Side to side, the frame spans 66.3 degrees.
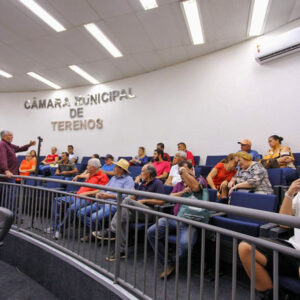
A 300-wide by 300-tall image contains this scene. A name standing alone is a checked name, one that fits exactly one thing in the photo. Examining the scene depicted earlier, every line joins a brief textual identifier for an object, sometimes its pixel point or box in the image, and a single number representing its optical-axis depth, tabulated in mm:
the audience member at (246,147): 4297
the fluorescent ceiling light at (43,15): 4098
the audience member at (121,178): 3104
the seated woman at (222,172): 3594
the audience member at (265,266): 1331
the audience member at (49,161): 6522
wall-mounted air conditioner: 4345
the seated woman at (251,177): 2717
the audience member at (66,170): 5363
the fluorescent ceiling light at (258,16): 4009
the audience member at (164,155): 5510
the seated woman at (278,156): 3576
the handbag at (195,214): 2027
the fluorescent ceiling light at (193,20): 4031
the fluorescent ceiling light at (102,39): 4747
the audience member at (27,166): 6028
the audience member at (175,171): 3764
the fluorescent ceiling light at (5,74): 7195
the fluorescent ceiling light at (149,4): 3970
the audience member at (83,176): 4223
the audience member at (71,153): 7754
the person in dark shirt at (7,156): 3381
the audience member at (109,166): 5141
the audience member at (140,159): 5820
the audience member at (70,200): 2346
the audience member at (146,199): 2229
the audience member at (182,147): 5364
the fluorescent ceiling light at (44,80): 7318
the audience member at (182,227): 1889
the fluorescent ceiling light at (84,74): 6789
